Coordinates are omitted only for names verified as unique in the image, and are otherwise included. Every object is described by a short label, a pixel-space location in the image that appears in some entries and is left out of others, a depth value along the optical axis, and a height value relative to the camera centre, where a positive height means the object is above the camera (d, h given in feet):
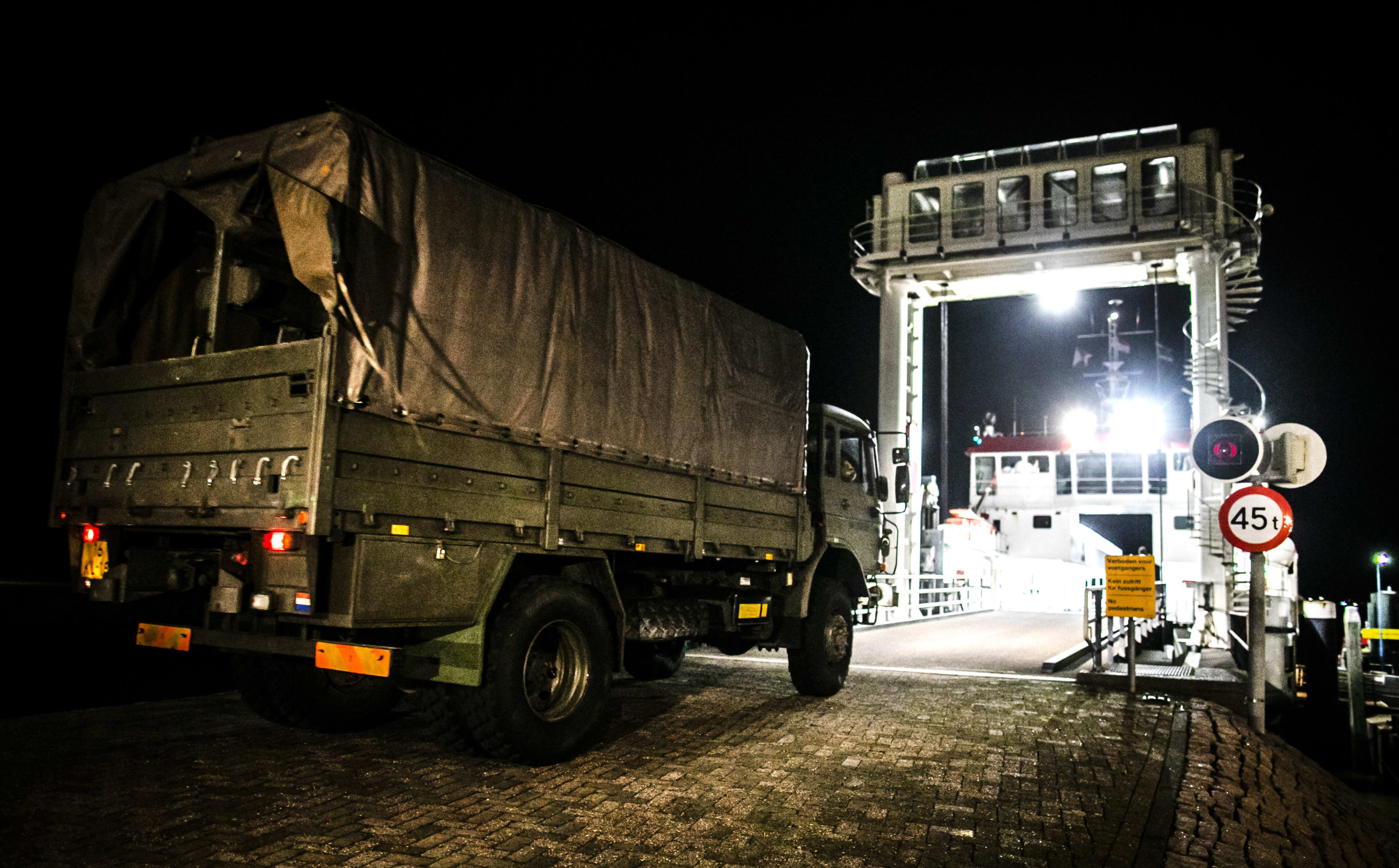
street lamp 77.10 -2.75
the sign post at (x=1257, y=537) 26.66 +0.98
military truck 17.63 +2.15
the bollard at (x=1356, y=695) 49.98 -6.11
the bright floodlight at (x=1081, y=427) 133.18 +19.72
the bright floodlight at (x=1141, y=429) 129.18 +18.61
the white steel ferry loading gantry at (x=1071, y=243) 74.59 +26.43
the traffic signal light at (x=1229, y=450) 27.99 +3.52
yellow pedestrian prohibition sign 33.50 -0.64
